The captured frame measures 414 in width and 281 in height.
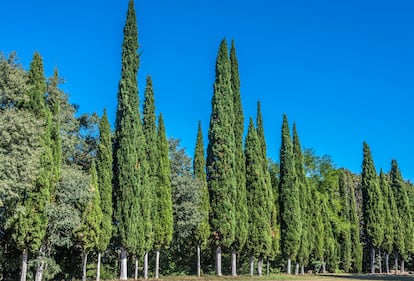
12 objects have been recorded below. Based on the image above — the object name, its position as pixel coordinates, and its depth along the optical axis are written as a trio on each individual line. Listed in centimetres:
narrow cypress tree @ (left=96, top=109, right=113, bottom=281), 2184
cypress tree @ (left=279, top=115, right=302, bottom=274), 3434
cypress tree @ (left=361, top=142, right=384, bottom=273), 4659
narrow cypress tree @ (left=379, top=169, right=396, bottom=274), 4766
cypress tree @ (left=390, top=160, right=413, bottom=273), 4906
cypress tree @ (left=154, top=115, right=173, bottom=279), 2583
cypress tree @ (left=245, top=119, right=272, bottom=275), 3048
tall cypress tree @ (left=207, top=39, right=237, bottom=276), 2811
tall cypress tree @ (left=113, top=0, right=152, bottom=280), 2316
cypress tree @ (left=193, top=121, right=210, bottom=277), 2764
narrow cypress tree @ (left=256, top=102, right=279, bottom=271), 3256
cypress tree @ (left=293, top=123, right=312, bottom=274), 3634
